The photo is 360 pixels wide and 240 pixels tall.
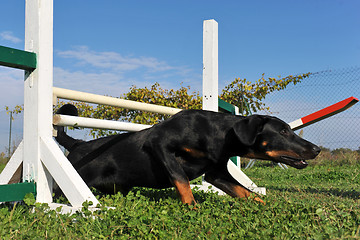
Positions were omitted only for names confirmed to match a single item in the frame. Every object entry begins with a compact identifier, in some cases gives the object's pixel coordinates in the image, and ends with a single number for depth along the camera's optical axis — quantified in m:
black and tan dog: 2.69
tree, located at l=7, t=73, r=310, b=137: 8.45
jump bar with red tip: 5.56
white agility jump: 2.33
